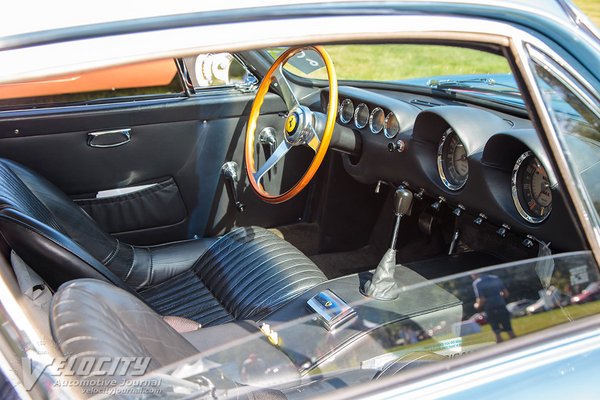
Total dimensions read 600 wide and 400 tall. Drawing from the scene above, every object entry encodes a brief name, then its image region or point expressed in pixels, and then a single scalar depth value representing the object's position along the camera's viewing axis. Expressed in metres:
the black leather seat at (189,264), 2.14
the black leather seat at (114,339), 1.03
